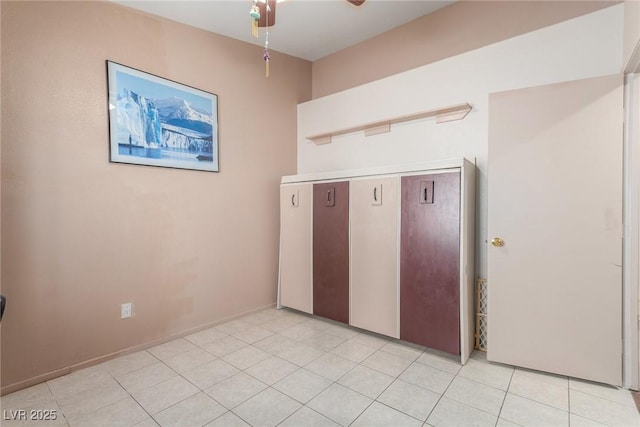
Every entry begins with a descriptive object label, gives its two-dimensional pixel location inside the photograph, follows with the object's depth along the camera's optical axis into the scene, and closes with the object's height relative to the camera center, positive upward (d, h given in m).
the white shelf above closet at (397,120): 2.68 +0.84
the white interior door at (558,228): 1.97 -0.14
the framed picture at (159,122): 2.49 +0.76
